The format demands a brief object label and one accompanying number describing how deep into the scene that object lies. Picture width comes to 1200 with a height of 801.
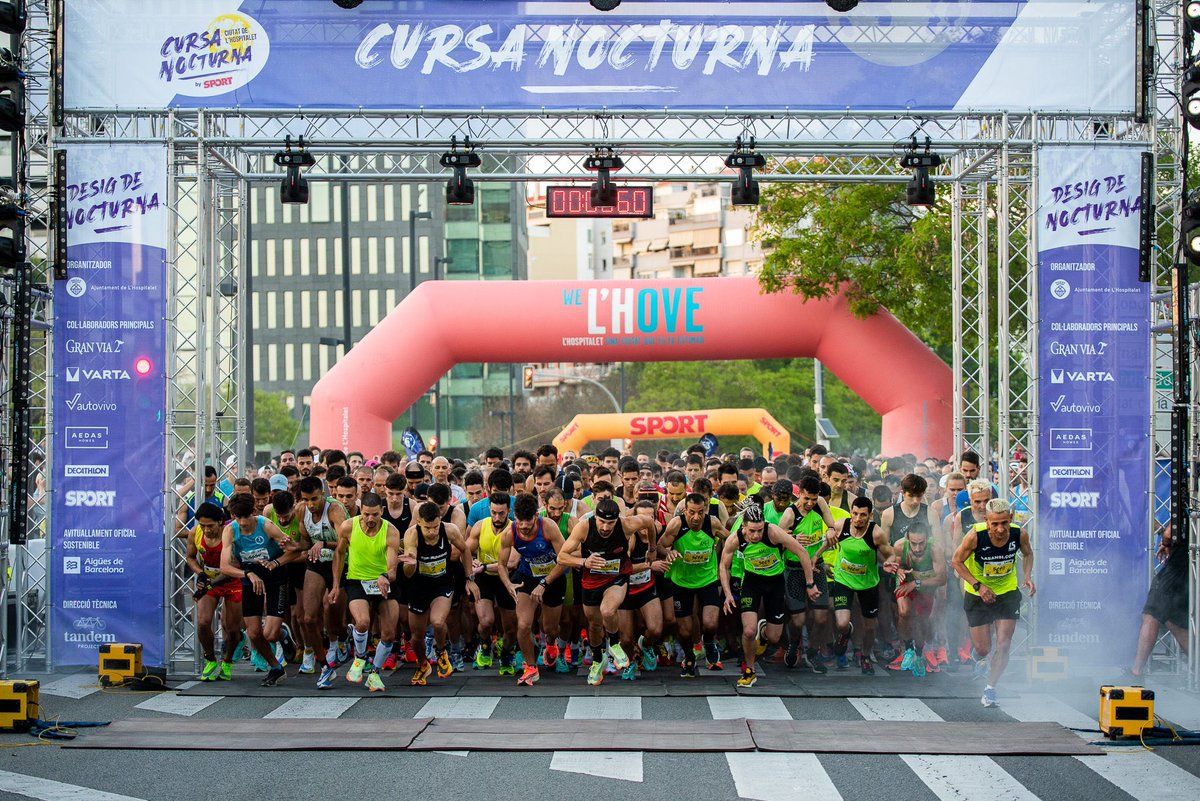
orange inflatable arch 31.97
